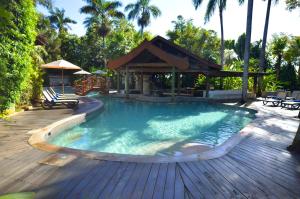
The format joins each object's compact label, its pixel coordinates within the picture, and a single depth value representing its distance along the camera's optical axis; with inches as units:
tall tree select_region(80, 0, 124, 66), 1256.8
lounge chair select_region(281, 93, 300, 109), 527.2
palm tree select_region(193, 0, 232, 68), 943.7
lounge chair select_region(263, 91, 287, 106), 601.7
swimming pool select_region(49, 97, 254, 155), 309.0
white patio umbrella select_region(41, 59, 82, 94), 542.7
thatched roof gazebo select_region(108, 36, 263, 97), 671.8
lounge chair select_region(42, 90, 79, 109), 468.8
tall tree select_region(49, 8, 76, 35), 1647.4
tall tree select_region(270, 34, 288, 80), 1030.4
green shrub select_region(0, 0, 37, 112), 314.4
